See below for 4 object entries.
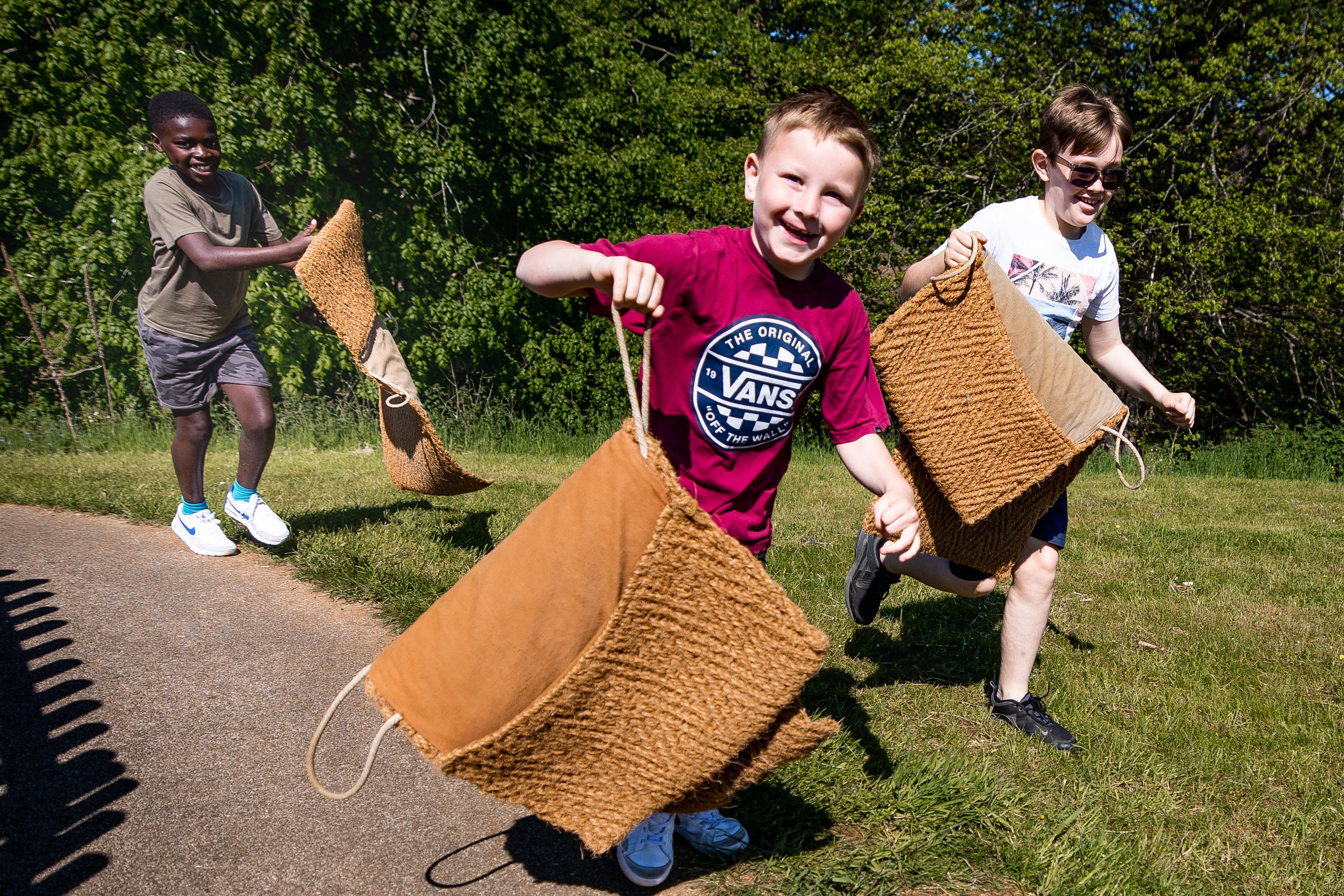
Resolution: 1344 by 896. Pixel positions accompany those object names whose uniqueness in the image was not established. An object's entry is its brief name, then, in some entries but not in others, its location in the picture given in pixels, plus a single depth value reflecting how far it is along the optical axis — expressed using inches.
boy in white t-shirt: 119.0
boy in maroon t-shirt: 83.2
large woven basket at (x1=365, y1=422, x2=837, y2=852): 66.9
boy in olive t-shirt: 169.3
